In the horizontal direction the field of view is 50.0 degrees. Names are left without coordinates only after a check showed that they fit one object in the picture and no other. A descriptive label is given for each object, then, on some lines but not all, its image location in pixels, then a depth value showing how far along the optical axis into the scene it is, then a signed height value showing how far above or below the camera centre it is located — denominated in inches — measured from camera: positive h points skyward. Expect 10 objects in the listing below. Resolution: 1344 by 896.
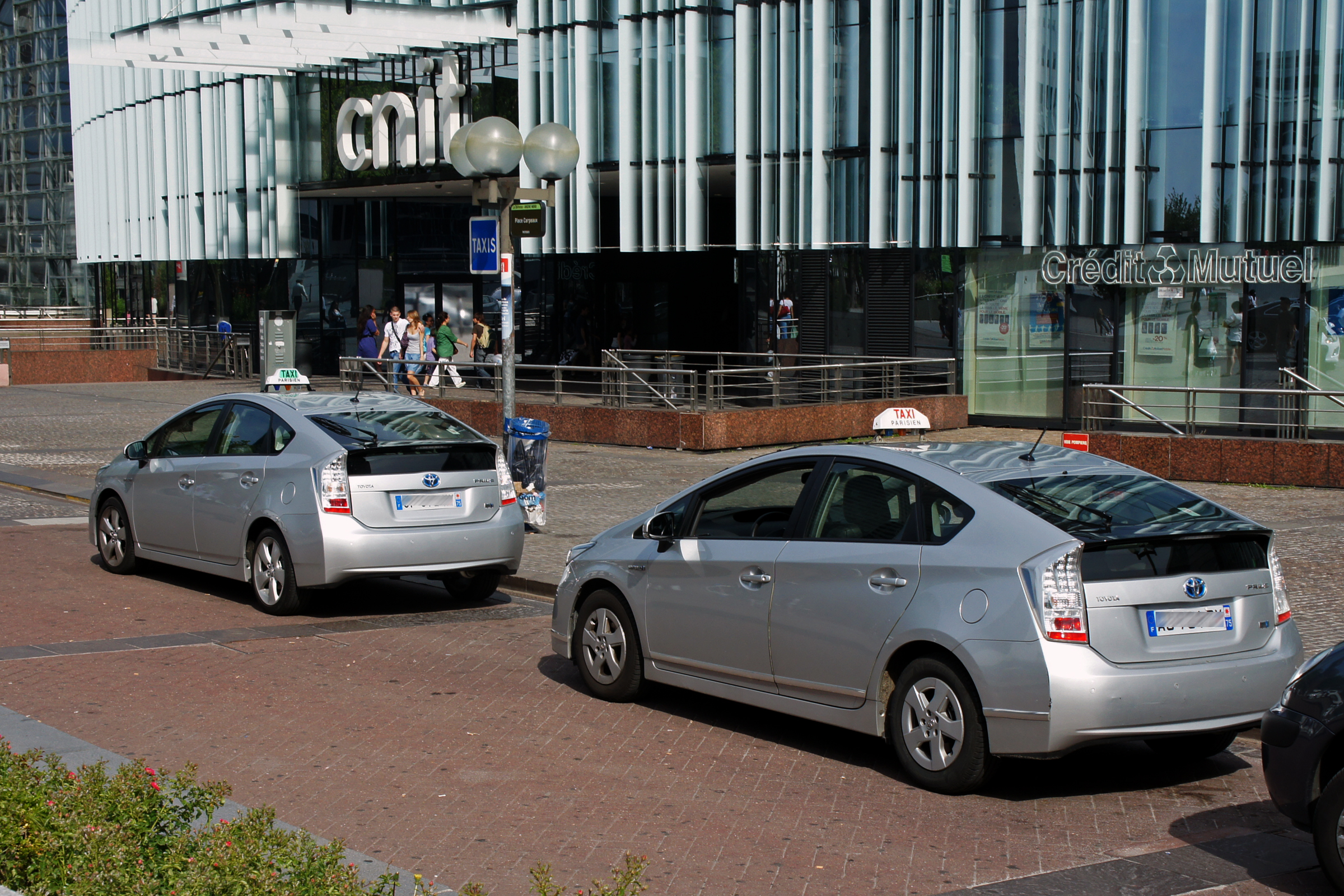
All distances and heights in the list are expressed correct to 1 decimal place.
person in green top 1161.4 -7.4
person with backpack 1253.1 -7.9
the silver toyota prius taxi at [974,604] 236.4 -48.7
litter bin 557.3 -51.5
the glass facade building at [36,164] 2783.0 +336.2
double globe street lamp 554.3 +67.5
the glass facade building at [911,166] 898.7 +119.9
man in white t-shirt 1127.6 -2.4
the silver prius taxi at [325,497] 398.6 -47.1
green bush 154.9 -58.4
